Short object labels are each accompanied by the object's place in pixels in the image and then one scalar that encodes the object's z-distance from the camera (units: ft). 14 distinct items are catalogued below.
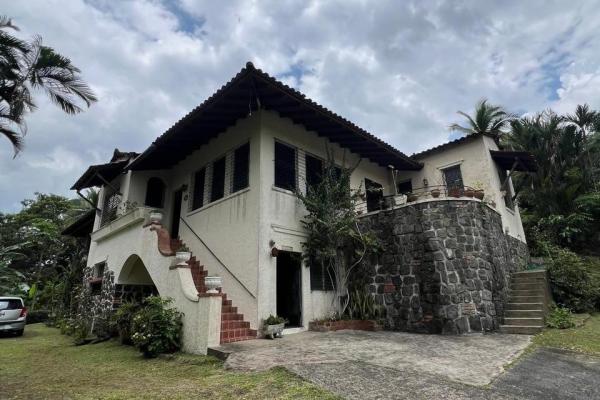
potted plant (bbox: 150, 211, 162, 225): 32.55
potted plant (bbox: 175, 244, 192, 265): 26.10
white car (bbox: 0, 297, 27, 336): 39.68
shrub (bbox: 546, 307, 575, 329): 27.63
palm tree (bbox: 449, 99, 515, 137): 63.46
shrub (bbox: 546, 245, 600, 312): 34.47
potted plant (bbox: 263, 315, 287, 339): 25.32
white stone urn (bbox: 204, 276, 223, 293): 22.44
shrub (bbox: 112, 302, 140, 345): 29.37
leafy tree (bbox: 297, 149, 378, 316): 31.04
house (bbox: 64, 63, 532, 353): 27.17
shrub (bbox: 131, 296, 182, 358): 22.61
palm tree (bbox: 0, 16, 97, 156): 28.37
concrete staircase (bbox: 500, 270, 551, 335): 27.48
